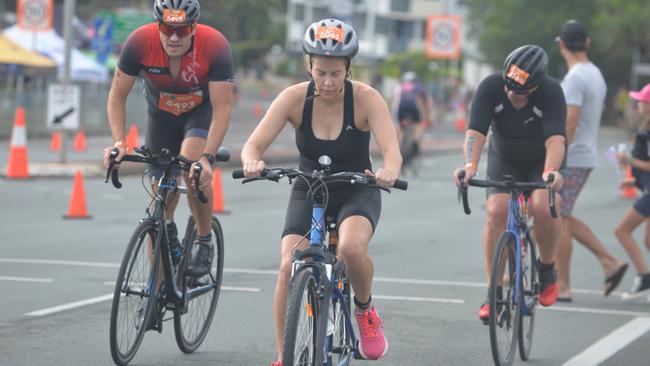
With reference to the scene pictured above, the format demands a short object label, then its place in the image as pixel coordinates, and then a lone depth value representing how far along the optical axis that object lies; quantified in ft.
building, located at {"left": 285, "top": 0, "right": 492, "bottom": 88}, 349.41
